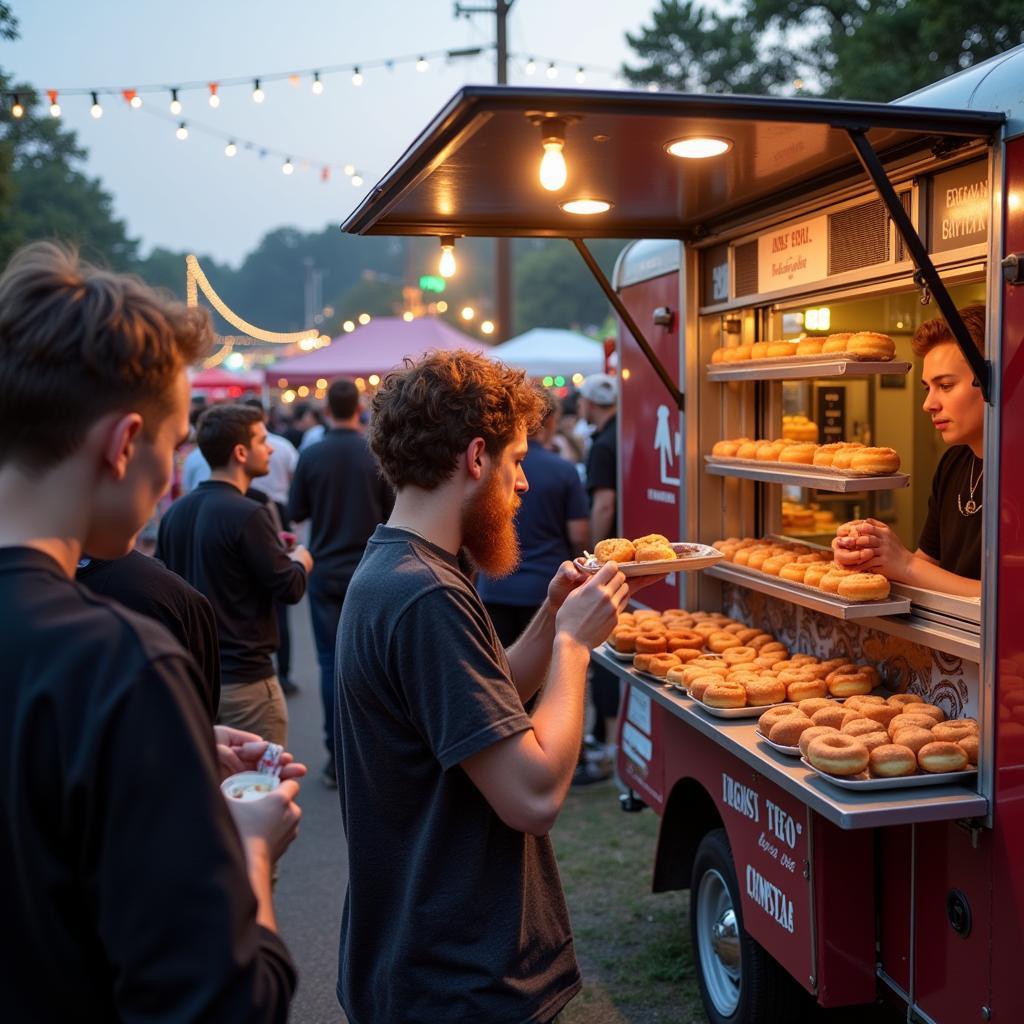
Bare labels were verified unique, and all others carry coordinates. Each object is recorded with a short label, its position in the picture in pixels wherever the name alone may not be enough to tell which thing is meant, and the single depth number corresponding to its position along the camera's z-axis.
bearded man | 2.14
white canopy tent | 15.29
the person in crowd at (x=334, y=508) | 7.12
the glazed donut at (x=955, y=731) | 2.92
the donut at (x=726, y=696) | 3.56
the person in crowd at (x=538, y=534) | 6.83
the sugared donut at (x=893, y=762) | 2.82
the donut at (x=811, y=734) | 3.04
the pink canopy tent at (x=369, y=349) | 18.70
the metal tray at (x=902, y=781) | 2.79
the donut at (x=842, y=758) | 2.83
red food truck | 2.70
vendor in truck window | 3.28
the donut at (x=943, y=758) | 2.82
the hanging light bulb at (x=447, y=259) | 4.10
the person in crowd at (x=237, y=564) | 5.11
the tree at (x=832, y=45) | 16.75
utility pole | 17.11
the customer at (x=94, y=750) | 1.22
